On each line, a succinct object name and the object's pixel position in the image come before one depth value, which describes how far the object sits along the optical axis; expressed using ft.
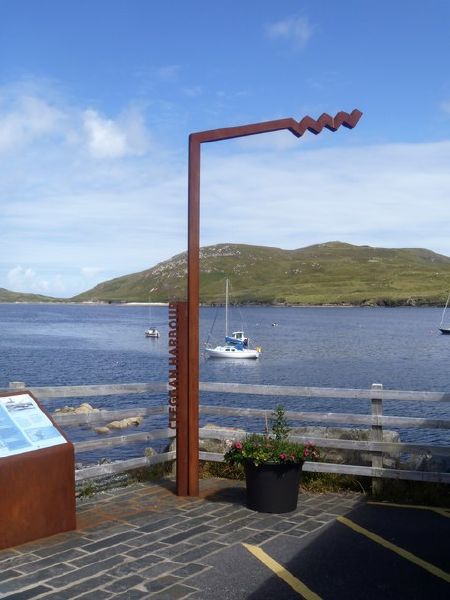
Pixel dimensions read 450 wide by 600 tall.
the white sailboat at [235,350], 225.15
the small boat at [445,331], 352.75
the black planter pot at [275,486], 25.02
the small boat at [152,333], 320.50
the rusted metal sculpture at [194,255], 27.63
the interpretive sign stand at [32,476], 21.42
